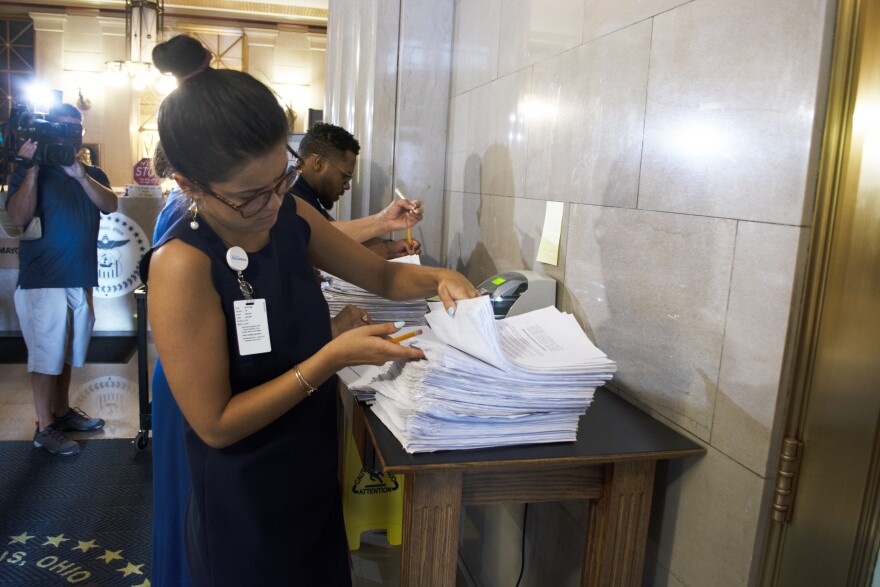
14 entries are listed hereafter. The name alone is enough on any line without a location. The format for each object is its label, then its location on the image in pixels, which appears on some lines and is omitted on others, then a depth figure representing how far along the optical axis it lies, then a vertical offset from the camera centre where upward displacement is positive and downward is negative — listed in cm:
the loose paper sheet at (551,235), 184 -6
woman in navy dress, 109 -25
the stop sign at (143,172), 671 +16
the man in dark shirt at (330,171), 258 +11
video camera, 331 +22
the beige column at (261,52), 1059 +222
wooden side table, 119 -50
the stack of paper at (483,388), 117 -32
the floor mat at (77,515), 249 -139
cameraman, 338 -42
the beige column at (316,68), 1071 +206
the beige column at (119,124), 1045 +95
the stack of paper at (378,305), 204 -31
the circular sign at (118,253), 541 -53
